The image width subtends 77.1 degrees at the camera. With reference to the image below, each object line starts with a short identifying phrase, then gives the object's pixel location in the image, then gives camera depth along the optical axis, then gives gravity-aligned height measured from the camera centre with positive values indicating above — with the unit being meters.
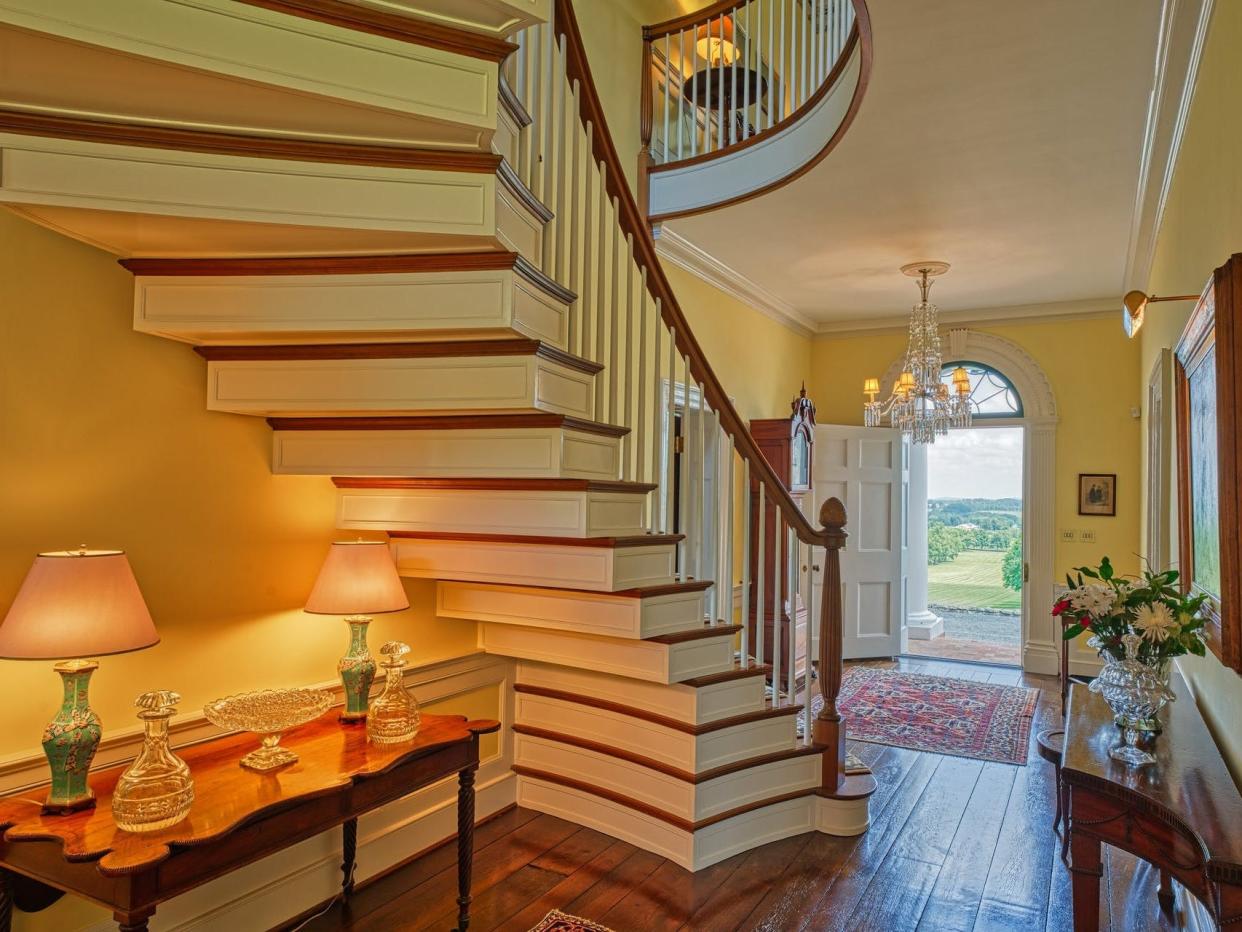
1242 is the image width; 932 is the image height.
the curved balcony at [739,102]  3.84 +2.33
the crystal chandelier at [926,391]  5.52 +0.77
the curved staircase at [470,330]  1.70 +0.43
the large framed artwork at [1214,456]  1.76 +0.13
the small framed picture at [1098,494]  6.33 +0.07
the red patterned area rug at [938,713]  4.57 -1.43
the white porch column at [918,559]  7.61 -0.61
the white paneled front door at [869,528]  6.78 -0.26
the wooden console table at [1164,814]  1.45 -0.65
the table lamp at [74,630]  1.66 -0.32
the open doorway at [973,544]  8.00 -0.51
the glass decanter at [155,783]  1.73 -0.68
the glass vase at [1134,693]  2.00 -0.50
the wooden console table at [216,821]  1.64 -0.79
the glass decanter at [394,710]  2.40 -0.69
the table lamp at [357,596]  2.42 -0.34
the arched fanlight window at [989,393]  6.86 +0.96
